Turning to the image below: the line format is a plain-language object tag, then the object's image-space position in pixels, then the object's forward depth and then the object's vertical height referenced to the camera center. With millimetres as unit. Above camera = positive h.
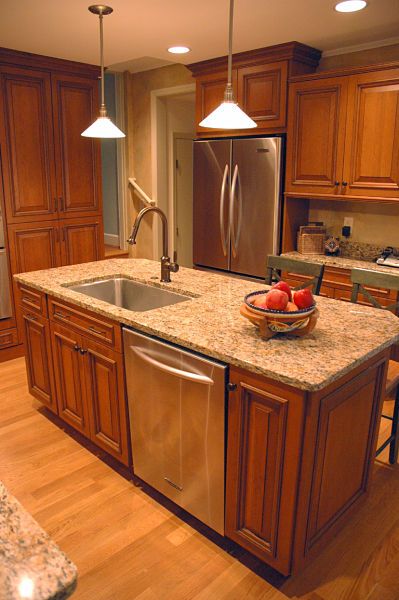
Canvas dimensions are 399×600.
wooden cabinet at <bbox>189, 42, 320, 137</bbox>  3525 +765
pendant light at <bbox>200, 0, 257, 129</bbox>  2016 +256
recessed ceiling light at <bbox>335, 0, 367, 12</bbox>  2553 +916
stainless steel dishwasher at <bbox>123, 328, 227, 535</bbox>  1844 -990
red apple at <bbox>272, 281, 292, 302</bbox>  1878 -415
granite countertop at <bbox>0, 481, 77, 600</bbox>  696 -587
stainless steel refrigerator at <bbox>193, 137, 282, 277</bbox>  3738 -191
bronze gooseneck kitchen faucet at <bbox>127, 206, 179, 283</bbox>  2648 -457
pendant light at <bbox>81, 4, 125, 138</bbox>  2600 +268
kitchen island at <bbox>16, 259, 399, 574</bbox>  1629 -822
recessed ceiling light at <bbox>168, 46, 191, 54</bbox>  3502 +925
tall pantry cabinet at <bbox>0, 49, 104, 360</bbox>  3703 +126
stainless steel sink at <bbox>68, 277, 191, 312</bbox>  2752 -667
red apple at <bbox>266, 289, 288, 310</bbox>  1770 -434
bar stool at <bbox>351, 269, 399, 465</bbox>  2387 -598
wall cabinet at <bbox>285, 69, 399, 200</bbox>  3176 +291
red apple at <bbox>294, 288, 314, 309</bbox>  1808 -441
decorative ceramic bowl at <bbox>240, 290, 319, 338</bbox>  1762 -508
